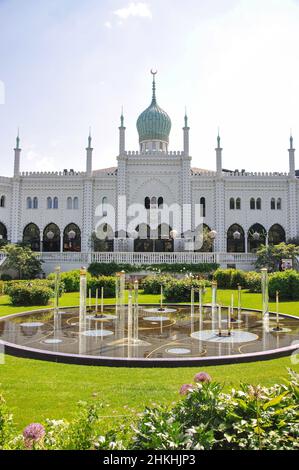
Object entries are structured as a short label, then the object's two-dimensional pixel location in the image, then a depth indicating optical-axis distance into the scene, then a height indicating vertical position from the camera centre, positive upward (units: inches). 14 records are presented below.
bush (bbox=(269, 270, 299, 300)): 861.8 -57.2
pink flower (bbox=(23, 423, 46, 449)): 138.0 -58.8
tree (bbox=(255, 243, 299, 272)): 1305.4 +9.0
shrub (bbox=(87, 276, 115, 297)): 951.6 -61.9
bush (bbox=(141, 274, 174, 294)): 953.6 -60.9
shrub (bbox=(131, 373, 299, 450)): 135.9 -58.0
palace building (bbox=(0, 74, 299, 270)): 1663.4 +226.9
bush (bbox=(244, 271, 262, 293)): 997.2 -60.0
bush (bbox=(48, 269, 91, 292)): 1041.5 -57.4
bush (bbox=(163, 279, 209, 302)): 828.0 -62.8
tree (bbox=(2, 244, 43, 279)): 1331.2 -9.6
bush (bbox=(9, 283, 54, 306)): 768.3 -67.4
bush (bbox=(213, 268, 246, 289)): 1091.8 -53.4
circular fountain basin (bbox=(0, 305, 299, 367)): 362.9 -87.9
